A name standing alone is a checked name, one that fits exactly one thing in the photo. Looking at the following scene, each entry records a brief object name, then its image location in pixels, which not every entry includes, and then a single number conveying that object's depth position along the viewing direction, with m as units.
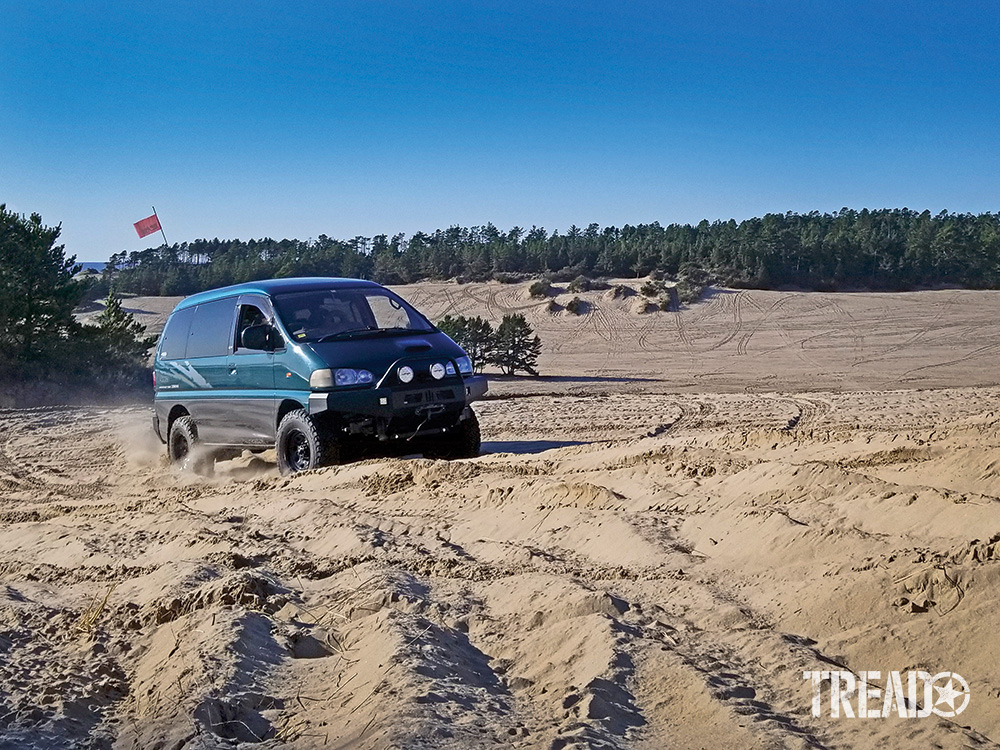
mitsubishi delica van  8.73
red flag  31.81
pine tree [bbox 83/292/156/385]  22.45
